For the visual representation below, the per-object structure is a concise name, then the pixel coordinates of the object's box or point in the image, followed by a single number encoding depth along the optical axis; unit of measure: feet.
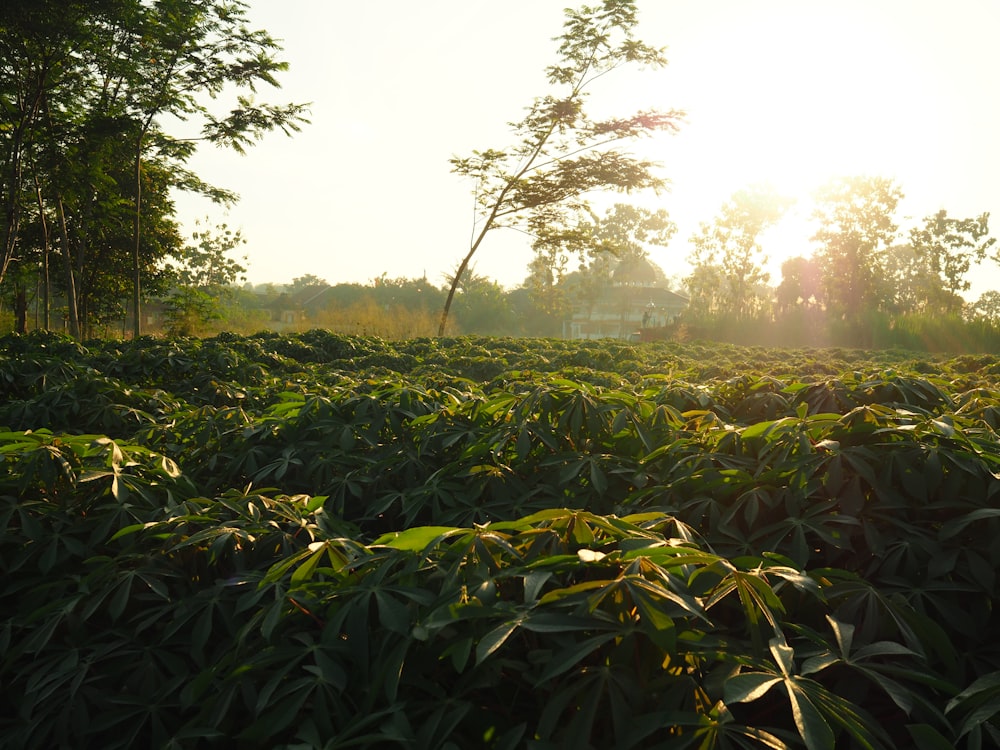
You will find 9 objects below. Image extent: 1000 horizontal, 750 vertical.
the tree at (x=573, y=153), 56.13
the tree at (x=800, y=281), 127.13
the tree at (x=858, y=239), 109.70
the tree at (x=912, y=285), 114.83
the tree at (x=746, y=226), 128.47
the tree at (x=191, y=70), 38.99
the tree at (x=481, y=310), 127.44
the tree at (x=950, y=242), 124.47
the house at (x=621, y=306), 163.73
